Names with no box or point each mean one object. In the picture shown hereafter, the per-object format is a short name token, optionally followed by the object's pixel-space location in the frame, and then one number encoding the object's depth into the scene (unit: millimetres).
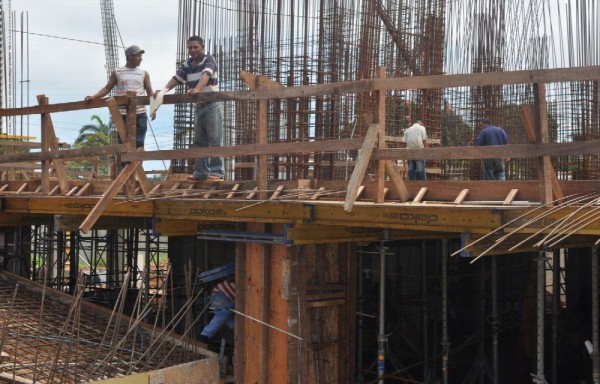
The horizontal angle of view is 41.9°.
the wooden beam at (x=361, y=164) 6269
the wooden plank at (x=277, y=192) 7629
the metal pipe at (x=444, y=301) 9500
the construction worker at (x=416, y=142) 12227
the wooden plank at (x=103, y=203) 8141
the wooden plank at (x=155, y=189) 9094
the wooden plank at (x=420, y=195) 6891
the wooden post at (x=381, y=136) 6613
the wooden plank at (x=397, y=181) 6754
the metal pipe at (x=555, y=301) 10328
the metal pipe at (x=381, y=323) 8242
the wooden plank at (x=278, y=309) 8008
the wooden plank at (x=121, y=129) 8555
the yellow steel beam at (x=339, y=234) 7801
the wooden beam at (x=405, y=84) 5680
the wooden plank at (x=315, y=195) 7512
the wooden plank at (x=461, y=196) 6643
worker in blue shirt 11180
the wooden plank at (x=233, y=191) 8266
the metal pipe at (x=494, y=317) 9875
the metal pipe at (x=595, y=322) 7977
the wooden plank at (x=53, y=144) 9727
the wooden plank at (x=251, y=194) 7865
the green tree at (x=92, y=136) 48119
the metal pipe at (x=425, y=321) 11188
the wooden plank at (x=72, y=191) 10009
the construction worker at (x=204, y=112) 9203
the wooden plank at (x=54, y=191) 10281
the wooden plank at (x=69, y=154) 8742
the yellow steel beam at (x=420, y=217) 6254
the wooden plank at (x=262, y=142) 7613
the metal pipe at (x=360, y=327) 10060
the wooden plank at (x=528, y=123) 5852
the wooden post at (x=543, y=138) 5867
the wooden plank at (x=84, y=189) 9930
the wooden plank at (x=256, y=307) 8172
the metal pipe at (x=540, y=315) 6918
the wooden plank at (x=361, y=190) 7444
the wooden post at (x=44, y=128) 9750
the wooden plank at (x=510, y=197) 6331
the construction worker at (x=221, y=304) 9711
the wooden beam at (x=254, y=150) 6797
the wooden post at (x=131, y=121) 8672
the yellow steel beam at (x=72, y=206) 9109
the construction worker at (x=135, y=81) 9992
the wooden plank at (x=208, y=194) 8446
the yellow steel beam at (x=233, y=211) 7574
